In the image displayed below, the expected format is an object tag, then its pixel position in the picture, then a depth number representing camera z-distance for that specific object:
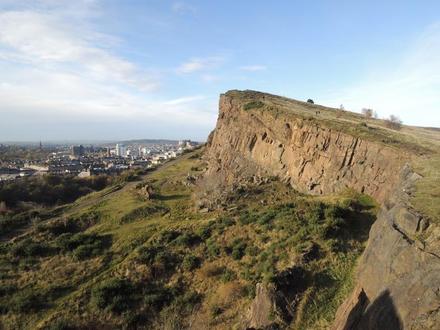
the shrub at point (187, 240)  24.70
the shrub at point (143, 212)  34.34
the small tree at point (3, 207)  47.10
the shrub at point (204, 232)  24.93
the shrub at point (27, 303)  20.61
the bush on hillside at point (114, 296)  19.77
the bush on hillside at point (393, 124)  36.97
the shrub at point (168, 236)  25.99
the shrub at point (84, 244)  26.72
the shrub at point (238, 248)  21.33
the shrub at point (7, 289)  22.55
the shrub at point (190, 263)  21.91
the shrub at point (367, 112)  49.79
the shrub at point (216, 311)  17.41
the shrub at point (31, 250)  27.88
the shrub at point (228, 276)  19.61
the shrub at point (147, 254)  23.52
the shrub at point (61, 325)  18.49
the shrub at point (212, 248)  22.45
